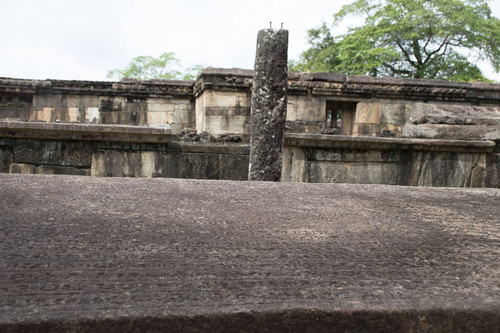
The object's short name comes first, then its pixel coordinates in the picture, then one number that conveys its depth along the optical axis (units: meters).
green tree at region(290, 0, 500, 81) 17.78
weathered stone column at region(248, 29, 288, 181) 4.14
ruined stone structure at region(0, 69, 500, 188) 4.00
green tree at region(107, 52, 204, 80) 28.67
